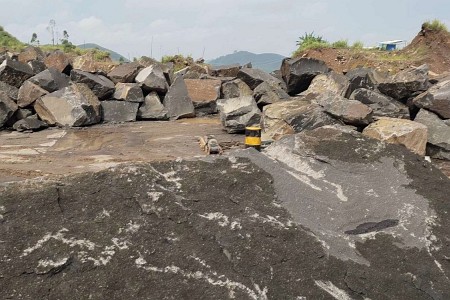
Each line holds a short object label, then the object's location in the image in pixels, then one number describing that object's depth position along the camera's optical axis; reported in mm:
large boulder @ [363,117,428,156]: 5402
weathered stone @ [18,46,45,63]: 13656
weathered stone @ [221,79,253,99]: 9785
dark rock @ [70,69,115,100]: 9094
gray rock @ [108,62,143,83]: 10219
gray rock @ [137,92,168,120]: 9211
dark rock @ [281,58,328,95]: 9703
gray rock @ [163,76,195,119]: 9242
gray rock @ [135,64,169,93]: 9516
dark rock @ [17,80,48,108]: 8469
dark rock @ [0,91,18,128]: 8070
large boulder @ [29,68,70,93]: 8750
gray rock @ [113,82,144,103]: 9234
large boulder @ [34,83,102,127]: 8219
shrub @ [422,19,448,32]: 15000
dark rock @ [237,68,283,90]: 10086
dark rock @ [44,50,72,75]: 10719
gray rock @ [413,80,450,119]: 6191
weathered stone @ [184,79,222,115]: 9602
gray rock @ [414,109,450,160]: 5820
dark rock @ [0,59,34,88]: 8930
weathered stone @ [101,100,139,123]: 8984
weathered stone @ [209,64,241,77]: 12484
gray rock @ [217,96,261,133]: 7535
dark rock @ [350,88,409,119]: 6590
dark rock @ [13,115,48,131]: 8070
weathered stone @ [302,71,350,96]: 8477
